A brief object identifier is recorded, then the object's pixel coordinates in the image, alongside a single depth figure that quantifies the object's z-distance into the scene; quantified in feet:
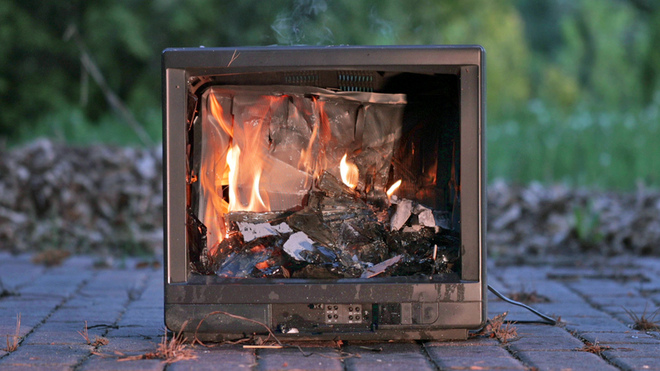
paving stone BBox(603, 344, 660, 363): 8.05
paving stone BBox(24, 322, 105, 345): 8.82
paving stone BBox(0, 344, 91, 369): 7.73
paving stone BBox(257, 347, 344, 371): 7.51
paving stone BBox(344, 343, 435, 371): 7.56
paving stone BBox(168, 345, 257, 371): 7.48
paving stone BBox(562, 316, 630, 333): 9.63
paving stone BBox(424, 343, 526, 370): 7.55
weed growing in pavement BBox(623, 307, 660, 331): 9.63
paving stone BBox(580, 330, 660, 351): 8.82
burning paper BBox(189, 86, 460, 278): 8.55
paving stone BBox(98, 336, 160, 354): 8.35
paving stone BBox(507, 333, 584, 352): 8.46
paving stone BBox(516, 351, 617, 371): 7.52
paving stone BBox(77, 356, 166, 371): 7.45
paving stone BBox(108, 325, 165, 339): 9.25
